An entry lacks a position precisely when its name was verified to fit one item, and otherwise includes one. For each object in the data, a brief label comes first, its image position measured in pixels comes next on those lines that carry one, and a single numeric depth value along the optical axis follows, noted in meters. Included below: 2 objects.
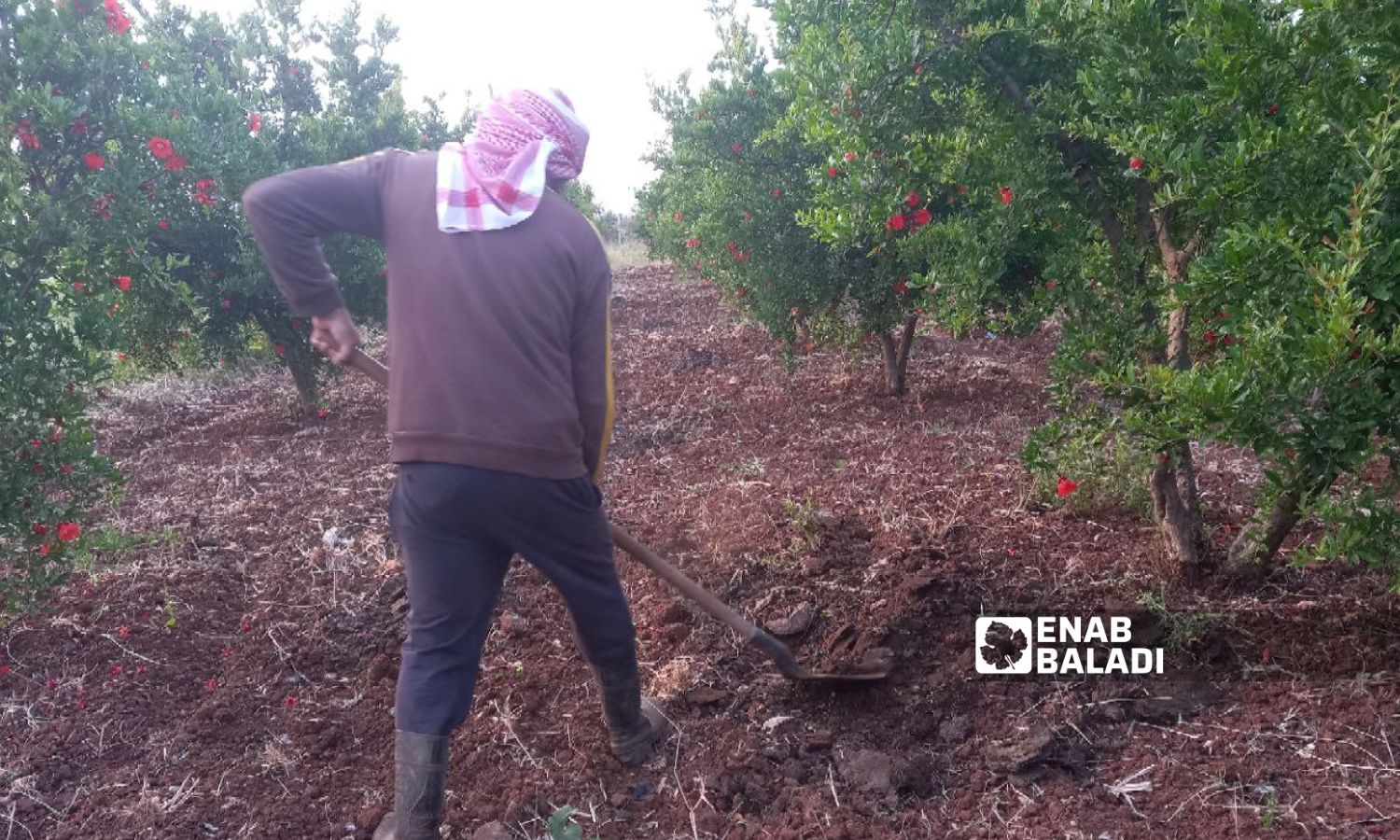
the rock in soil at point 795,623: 3.43
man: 2.28
